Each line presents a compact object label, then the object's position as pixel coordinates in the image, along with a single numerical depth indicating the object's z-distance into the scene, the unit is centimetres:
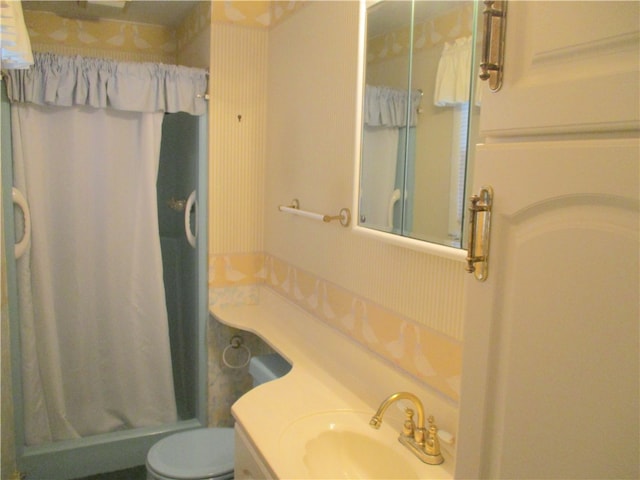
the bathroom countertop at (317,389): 135
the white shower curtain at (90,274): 225
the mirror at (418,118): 130
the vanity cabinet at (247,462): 133
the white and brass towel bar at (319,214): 179
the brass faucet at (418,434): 128
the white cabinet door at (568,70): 55
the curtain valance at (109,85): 210
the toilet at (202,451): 182
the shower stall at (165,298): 221
